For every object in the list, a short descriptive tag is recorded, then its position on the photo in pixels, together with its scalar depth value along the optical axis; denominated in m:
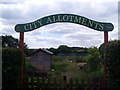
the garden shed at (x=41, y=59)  12.86
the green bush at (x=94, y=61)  10.51
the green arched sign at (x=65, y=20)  7.07
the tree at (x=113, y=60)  5.88
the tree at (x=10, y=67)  5.85
